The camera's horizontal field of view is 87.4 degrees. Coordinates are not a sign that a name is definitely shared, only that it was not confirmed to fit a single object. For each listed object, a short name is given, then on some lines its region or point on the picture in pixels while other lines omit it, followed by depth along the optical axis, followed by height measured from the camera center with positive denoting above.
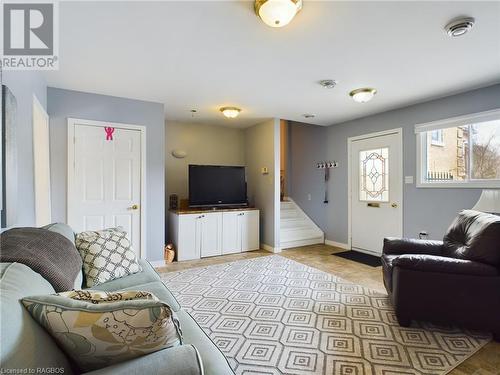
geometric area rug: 1.73 -1.17
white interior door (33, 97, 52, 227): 2.52 +0.25
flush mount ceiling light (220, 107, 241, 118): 3.97 +1.15
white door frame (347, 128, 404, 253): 4.53 +0.20
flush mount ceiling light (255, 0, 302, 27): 1.61 +1.11
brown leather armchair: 1.95 -0.76
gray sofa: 0.68 -0.46
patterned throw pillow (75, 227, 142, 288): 1.85 -0.52
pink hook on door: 3.55 +0.75
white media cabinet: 4.30 -0.78
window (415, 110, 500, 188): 3.09 +0.45
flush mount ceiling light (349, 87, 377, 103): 3.16 +1.13
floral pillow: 0.81 -0.44
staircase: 5.14 -0.88
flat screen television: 4.55 +0.01
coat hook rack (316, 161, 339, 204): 5.17 +0.39
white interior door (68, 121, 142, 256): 3.39 +0.08
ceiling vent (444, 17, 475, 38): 1.84 +1.16
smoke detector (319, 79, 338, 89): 2.92 +1.18
